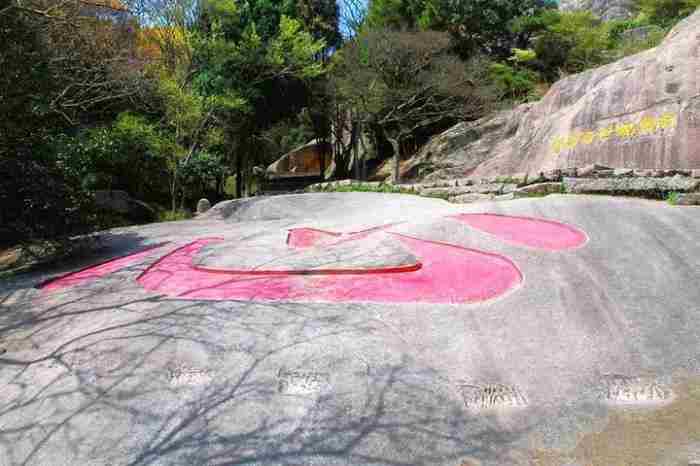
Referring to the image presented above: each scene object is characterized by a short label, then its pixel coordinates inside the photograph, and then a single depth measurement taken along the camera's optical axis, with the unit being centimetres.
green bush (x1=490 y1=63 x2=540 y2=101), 1884
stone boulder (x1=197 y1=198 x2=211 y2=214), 1474
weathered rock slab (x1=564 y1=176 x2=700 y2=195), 666
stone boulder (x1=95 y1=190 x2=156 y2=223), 1391
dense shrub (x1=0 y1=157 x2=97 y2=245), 661
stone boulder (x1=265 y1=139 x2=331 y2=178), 3447
